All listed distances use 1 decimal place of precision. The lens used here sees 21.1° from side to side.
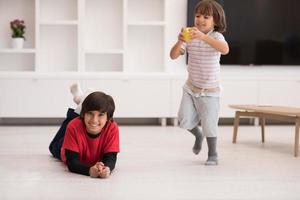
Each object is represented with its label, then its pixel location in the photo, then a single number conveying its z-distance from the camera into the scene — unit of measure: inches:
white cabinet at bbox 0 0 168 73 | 344.7
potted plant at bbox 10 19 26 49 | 331.5
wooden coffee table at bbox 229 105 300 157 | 201.2
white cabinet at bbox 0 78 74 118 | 319.8
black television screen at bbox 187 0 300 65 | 349.2
